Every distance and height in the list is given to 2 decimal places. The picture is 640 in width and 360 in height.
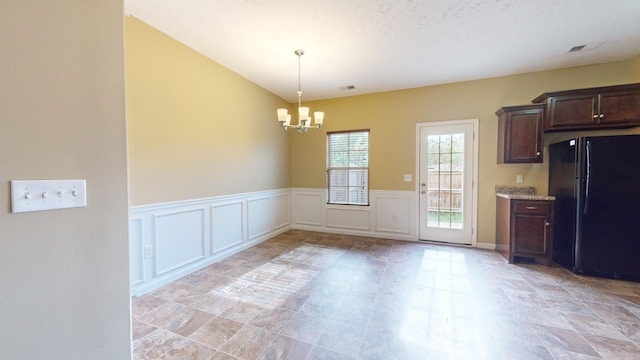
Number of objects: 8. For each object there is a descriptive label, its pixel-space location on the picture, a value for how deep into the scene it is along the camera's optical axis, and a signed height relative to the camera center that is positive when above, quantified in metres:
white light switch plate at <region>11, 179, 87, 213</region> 0.84 -0.08
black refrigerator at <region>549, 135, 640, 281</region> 2.84 -0.40
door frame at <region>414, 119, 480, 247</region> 4.10 -0.09
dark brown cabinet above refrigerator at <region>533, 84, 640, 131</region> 3.09 +0.85
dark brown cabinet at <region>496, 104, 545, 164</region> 3.52 +0.57
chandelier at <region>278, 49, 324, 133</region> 3.08 +0.72
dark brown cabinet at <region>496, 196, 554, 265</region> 3.30 -0.77
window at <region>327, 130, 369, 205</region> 4.93 +0.12
